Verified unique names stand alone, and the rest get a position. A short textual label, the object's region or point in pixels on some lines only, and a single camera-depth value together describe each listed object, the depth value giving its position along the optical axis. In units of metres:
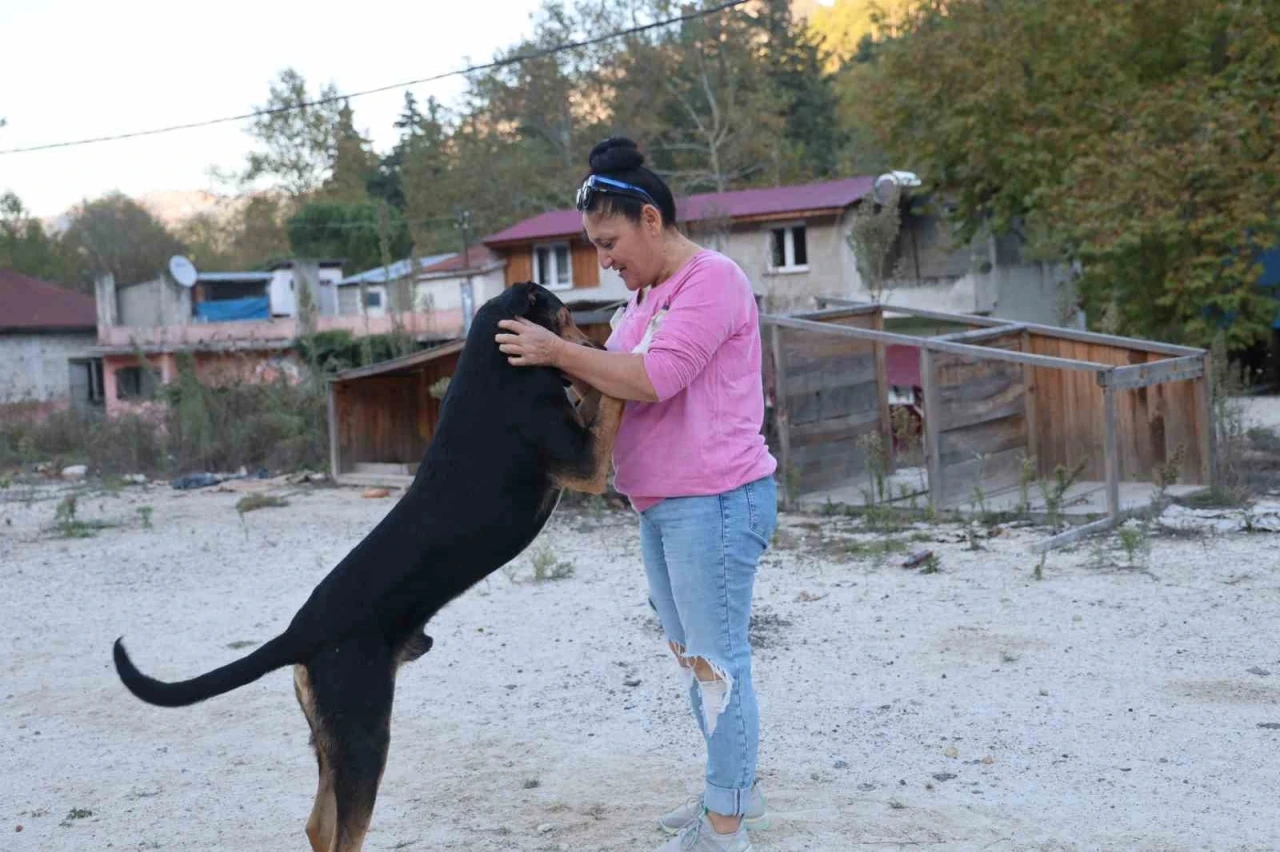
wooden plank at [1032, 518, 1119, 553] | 8.72
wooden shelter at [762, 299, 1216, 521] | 10.36
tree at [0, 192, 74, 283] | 53.47
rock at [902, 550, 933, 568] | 8.59
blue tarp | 44.03
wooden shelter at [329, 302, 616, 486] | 15.53
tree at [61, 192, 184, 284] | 56.34
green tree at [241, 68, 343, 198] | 62.28
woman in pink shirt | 3.66
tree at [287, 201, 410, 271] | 53.00
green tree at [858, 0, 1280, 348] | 20.30
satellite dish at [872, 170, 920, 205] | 15.45
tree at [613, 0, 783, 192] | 45.56
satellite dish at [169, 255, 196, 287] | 40.28
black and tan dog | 3.47
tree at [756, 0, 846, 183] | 50.75
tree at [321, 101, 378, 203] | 61.88
